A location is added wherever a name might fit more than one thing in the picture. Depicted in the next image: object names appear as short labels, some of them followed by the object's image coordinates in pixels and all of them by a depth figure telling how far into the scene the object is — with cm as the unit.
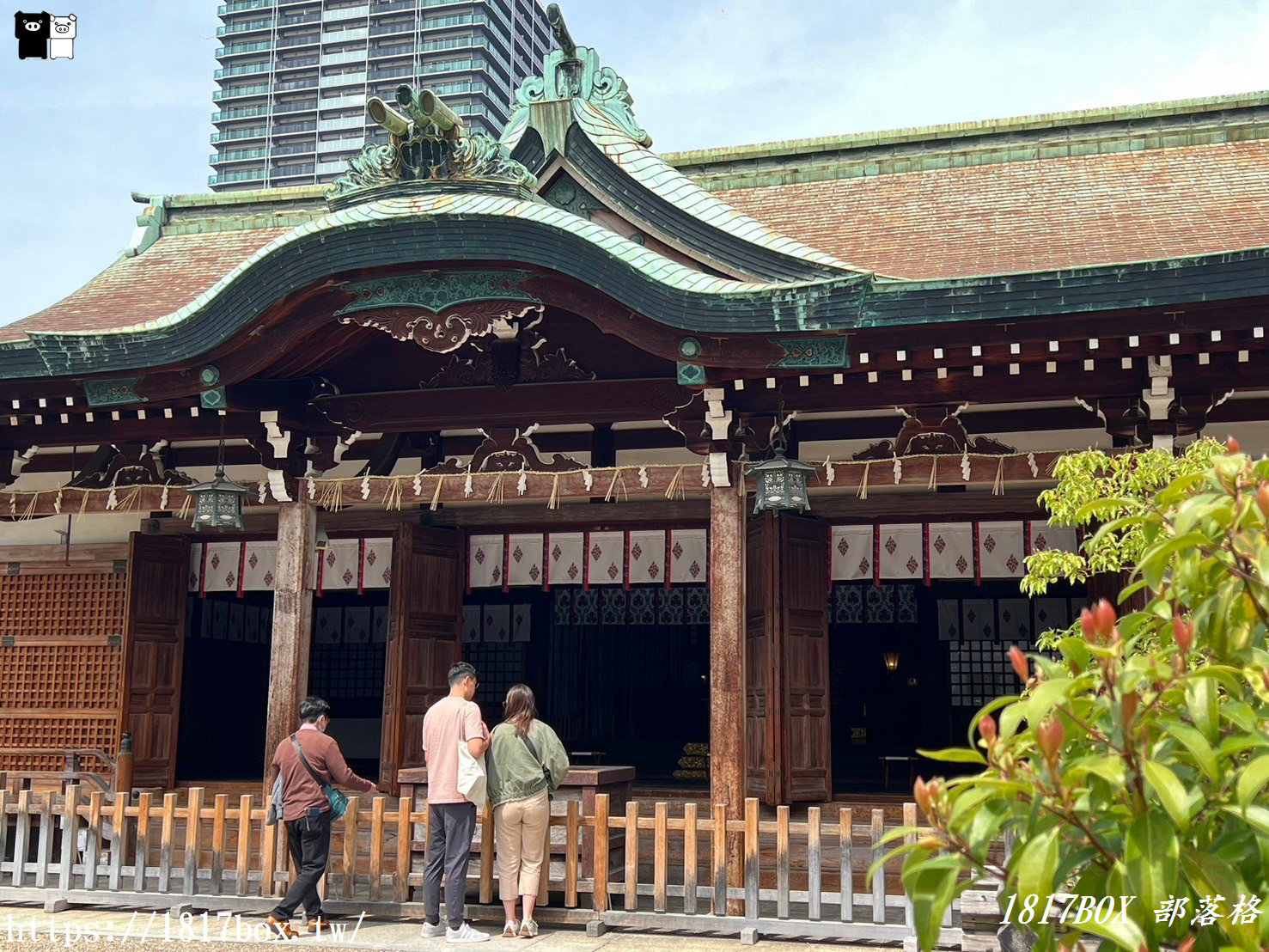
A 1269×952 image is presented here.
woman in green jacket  758
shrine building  859
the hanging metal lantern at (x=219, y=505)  967
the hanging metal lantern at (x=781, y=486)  848
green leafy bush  244
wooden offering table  820
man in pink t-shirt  745
